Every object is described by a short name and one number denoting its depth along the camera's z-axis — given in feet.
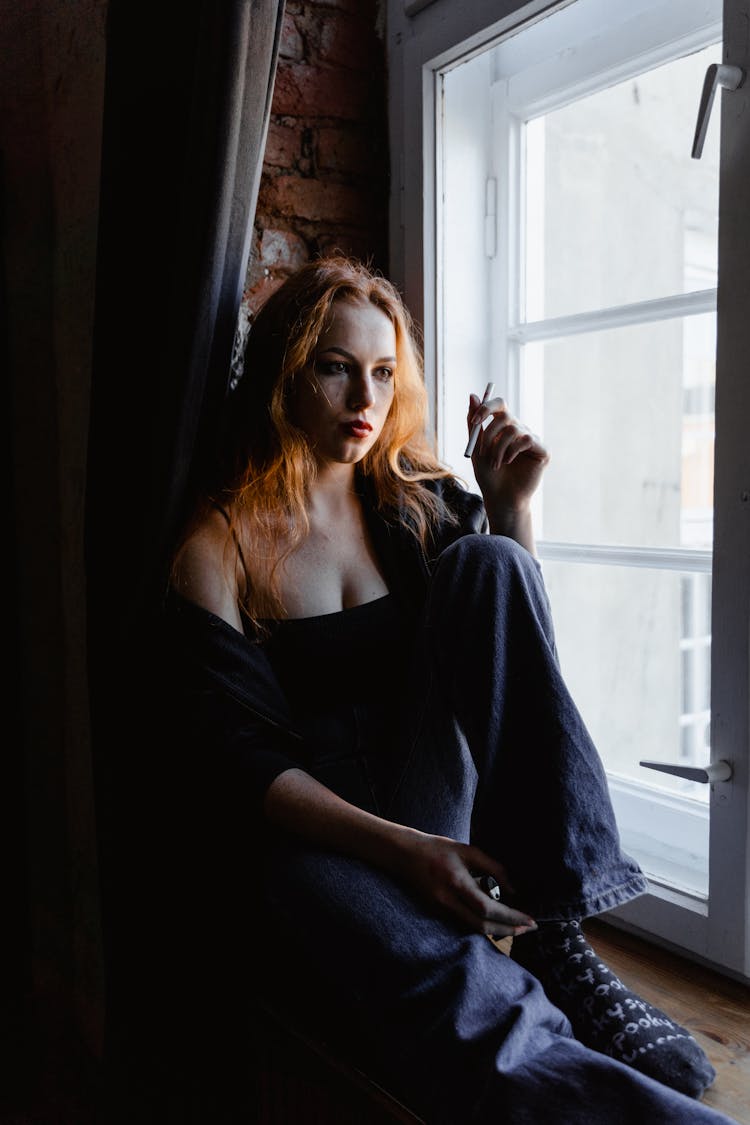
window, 4.18
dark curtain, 4.10
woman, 3.23
